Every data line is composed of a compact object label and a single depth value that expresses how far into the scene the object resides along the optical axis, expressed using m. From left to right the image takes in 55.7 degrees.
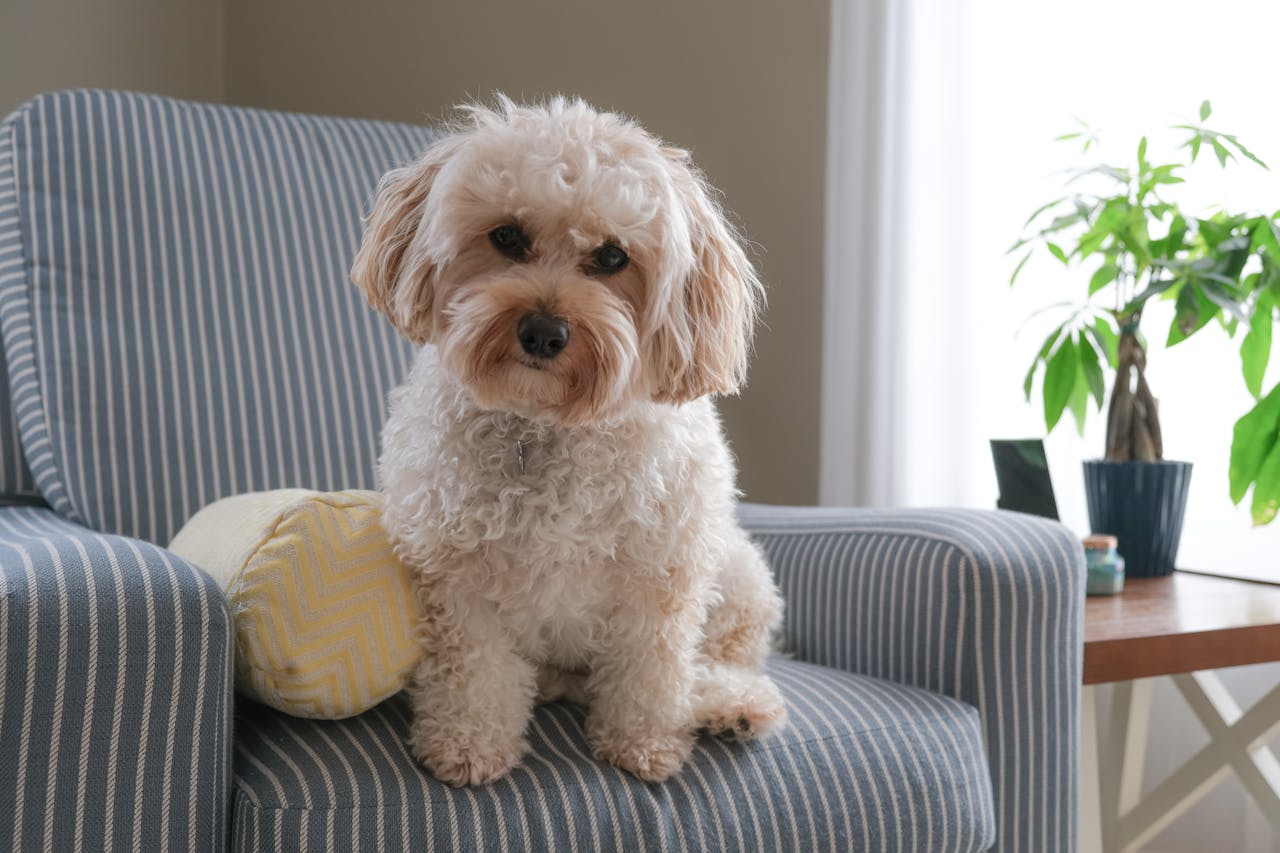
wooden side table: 1.57
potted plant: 1.86
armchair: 1.01
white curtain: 2.29
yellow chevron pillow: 1.13
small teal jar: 1.86
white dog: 1.13
